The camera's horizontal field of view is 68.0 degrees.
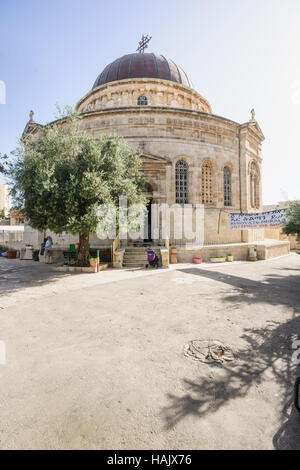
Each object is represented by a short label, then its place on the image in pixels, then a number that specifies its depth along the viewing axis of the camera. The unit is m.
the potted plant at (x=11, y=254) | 17.52
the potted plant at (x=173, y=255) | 14.07
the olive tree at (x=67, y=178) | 9.30
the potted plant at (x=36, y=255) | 15.95
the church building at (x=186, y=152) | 15.91
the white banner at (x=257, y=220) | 13.21
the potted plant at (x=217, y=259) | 14.73
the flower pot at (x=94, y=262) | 11.30
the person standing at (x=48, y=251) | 14.70
